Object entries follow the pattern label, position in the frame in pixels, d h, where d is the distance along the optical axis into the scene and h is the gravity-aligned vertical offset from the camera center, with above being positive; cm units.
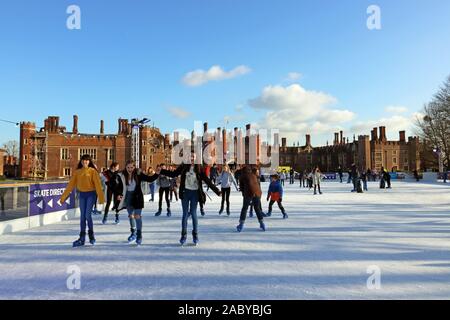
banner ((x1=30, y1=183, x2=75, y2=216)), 728 -63
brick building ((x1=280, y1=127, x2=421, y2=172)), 5872 +324
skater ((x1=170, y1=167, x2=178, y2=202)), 1067 -41
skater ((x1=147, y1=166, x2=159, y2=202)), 1411 -86
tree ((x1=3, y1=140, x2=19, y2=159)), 6981 +538
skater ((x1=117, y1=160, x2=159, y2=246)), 496 -32
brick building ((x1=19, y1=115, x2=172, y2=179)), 4881 +356
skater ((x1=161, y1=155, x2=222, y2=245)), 478 -29
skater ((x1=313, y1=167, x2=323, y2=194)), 1555 -34
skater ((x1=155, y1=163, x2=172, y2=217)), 857 -40
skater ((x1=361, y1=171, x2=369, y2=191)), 1816 -46
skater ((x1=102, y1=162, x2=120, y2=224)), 741 -21
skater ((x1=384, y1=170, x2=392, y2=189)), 1936 -52
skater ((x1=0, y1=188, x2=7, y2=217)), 634 -57
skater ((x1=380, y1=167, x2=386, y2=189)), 1916 -57
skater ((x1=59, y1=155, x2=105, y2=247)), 484 -27
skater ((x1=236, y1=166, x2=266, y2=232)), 601 -42
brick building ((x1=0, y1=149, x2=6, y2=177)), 5059 +202
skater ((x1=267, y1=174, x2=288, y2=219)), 762 -50
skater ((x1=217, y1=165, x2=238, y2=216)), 857 -28
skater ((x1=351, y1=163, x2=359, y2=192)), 1628 -20
